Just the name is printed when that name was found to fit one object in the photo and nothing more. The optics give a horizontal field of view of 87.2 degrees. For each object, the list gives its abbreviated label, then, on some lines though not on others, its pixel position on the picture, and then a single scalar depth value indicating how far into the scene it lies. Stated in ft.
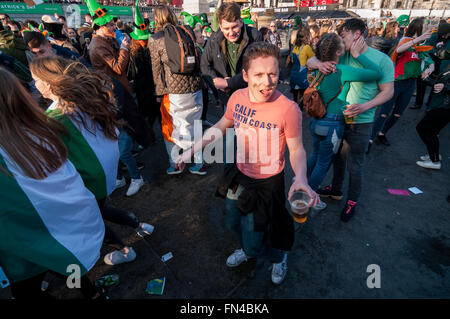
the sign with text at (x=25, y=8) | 61.98
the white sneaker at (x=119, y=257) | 8.12
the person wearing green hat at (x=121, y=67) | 10.12
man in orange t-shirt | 5.48
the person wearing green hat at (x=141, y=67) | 13.12
